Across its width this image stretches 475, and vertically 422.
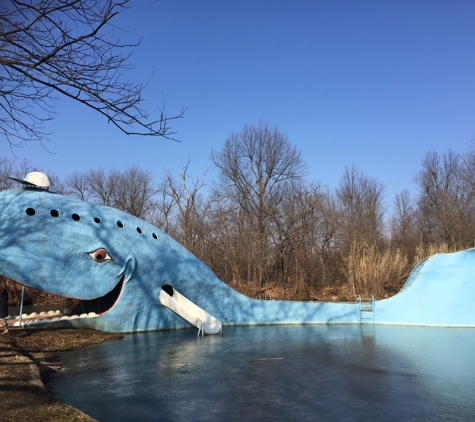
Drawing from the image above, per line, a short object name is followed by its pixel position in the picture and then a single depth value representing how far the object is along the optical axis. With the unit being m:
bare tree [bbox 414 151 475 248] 32.78
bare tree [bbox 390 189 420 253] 34.58
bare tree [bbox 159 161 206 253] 28.88
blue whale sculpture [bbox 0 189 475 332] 11.33
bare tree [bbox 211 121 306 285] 30.84
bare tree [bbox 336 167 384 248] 30.58
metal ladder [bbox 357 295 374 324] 15.07
